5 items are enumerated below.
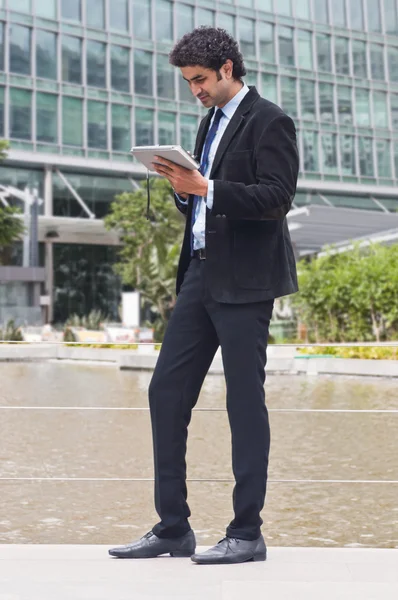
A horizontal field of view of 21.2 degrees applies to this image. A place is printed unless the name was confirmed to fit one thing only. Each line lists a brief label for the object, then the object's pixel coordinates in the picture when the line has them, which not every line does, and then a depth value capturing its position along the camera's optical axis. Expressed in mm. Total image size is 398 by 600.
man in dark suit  3920
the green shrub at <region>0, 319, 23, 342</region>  36575
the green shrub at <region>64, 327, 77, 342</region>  34875
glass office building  50000
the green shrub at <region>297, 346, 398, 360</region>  20688
